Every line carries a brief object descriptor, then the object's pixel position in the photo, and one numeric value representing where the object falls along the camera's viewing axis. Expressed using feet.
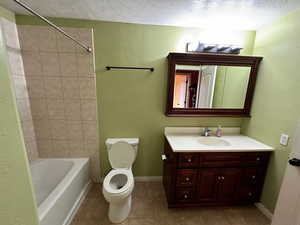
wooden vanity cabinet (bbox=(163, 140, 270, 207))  4.94
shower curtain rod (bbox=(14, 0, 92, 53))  5.27
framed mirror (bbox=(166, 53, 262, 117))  5.69
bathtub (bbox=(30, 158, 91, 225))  4.00
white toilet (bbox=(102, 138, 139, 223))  4.60
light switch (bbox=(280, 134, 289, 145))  4.50
